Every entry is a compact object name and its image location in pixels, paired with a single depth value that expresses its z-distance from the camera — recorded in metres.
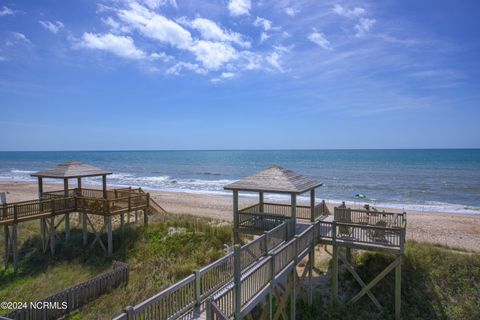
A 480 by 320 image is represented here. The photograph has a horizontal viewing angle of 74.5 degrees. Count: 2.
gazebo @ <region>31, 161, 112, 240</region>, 16.52
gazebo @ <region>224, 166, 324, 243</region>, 11.06
